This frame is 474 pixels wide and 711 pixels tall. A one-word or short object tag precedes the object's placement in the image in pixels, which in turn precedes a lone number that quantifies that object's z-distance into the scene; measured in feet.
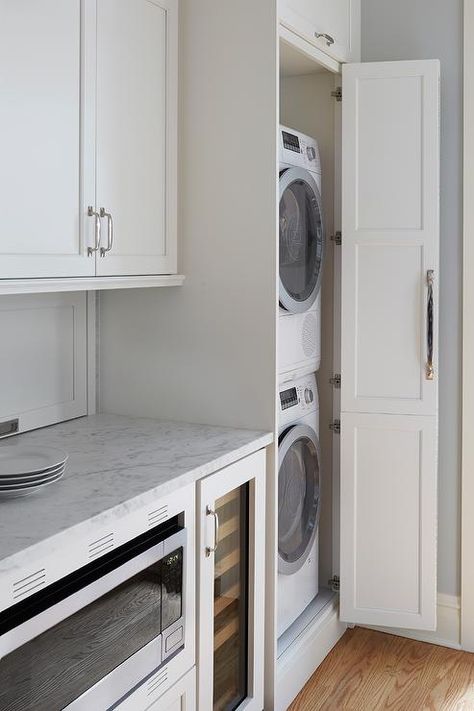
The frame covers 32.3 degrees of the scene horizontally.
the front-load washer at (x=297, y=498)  8.63
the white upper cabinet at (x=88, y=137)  5.92
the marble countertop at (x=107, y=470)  4.87
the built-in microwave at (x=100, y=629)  4.58
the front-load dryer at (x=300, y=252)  8.35
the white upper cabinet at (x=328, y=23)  8.00
